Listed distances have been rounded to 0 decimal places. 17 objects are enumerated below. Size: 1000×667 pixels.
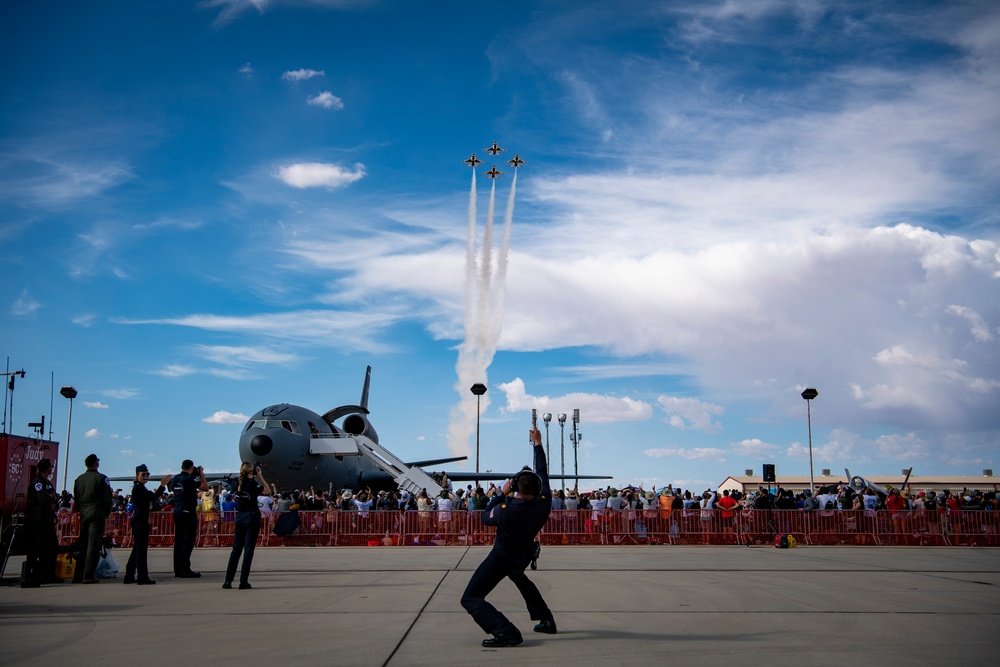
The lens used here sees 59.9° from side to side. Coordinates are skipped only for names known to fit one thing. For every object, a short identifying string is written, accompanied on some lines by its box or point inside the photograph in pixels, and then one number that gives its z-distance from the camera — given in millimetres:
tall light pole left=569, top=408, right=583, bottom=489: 55156
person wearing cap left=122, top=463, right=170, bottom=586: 12000
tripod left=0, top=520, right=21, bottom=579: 11766
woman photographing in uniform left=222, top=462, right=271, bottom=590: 11297
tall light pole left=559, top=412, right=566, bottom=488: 52344
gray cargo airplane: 31438
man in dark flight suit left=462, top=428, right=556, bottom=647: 6957
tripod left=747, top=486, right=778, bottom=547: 22188
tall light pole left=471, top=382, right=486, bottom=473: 37969
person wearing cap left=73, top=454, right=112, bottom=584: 11852
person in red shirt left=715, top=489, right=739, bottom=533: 22500
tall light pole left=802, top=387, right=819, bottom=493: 36281
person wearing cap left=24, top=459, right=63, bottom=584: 11540
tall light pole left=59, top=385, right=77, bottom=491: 31141
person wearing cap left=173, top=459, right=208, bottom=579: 12484
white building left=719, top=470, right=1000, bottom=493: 79012
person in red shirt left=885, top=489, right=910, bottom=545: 22453
